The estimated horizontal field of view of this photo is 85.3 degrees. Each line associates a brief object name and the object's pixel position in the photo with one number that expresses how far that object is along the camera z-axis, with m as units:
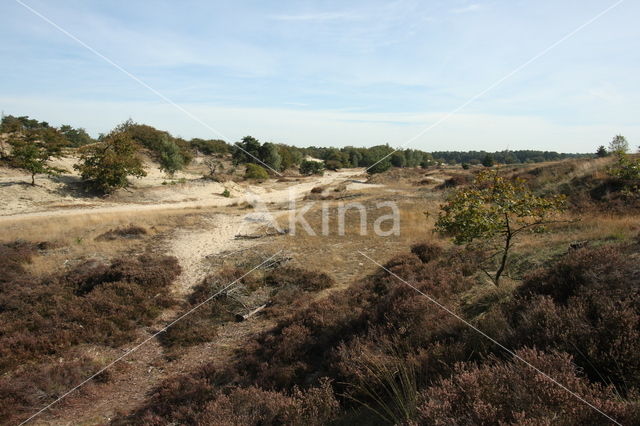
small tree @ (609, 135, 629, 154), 45.39
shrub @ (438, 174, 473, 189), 37.03
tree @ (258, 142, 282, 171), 80.81
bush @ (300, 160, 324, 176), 88.19
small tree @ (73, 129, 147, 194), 39.19
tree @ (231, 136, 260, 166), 81.25
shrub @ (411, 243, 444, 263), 13.92
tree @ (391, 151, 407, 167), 117.31
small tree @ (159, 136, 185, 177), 52.97
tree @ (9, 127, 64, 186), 35.62
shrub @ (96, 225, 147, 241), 19.97
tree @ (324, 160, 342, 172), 107.88
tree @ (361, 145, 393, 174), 124.13
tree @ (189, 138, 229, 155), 86.69
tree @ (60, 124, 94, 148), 80.71
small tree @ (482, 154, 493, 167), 68.50
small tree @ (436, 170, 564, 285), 8.39
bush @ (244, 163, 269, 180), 65.94
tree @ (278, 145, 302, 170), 89.31
